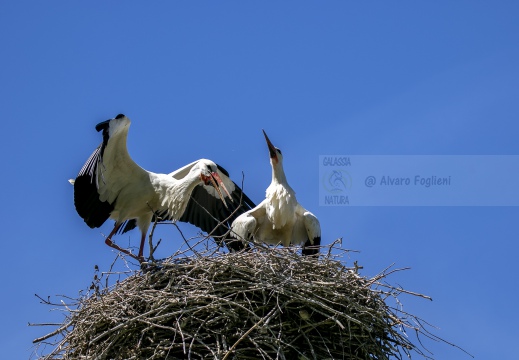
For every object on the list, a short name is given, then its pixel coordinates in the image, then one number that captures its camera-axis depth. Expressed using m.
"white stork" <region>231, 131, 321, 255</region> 17.73
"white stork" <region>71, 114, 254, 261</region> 17.42
